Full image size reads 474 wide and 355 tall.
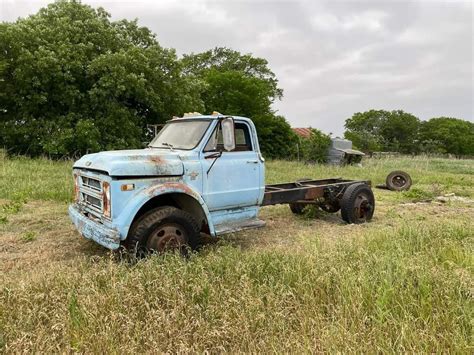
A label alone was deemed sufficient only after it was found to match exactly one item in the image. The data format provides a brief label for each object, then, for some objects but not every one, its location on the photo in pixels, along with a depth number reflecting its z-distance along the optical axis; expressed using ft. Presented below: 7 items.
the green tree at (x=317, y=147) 95.76
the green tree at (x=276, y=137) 105.81
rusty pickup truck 15.17
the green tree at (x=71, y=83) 55.36
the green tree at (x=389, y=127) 235.50
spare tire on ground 43.27
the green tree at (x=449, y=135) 257.14
